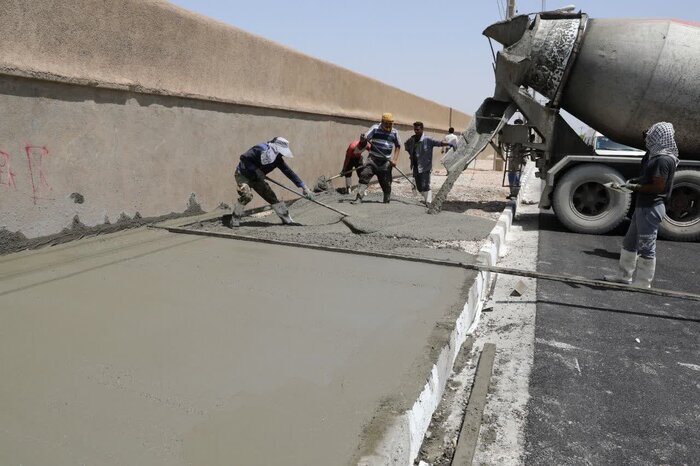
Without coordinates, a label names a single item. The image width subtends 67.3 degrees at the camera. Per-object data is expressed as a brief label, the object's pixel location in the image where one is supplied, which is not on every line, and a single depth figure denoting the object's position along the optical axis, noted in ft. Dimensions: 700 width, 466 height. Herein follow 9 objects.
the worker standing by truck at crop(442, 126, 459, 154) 27.57
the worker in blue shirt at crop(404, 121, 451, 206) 28.66
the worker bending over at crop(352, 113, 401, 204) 26.40
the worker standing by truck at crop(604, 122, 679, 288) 14.80
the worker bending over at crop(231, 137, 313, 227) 19.40
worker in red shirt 29.68
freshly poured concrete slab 6.43
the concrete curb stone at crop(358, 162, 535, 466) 6.48
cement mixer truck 21.93
